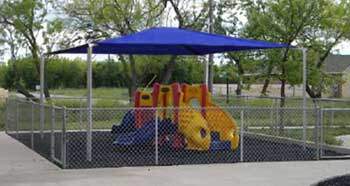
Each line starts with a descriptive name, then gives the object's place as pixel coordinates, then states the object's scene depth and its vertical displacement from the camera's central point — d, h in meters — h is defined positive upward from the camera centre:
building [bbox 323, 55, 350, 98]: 62.21 +0.82
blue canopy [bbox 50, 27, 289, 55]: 15.43 +0.73
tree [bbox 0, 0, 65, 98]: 32.41 +2.35
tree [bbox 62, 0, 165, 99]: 32.59 +2.71
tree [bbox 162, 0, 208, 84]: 33.12 +2.72
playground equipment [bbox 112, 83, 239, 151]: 16.67 -1.27
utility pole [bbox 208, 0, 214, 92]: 26.17 +0.48
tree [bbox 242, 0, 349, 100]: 23.84 +1.75
